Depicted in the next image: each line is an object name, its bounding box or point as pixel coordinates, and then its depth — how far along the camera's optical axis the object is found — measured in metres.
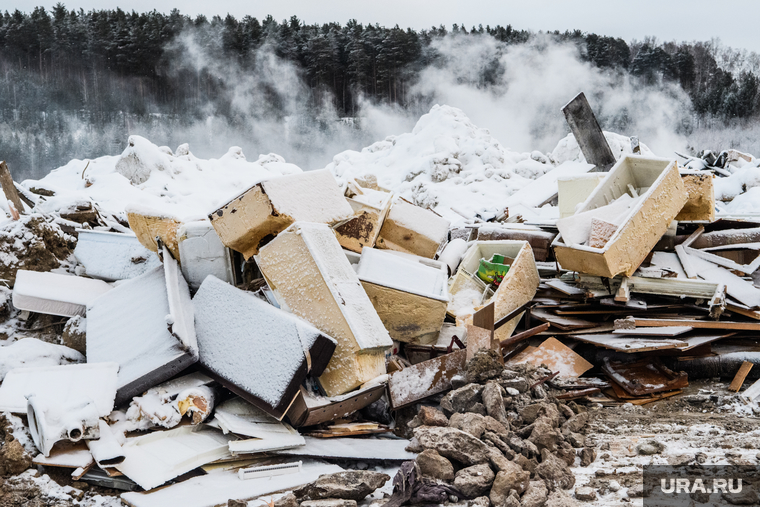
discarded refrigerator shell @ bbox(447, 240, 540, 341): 4.60
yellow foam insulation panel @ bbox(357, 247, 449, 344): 4.02
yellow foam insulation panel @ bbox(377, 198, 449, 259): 4.99
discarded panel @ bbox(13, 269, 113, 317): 4.16
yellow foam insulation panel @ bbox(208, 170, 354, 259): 3.80
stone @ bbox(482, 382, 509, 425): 3.10
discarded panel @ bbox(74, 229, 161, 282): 4.67
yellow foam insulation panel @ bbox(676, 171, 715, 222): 5.02
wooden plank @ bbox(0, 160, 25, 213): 5.35
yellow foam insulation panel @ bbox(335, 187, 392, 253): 4.62
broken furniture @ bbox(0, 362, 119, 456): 2.89
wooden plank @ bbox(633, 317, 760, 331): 4.28
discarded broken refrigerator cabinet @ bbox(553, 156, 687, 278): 4.31
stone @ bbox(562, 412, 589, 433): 3.22
